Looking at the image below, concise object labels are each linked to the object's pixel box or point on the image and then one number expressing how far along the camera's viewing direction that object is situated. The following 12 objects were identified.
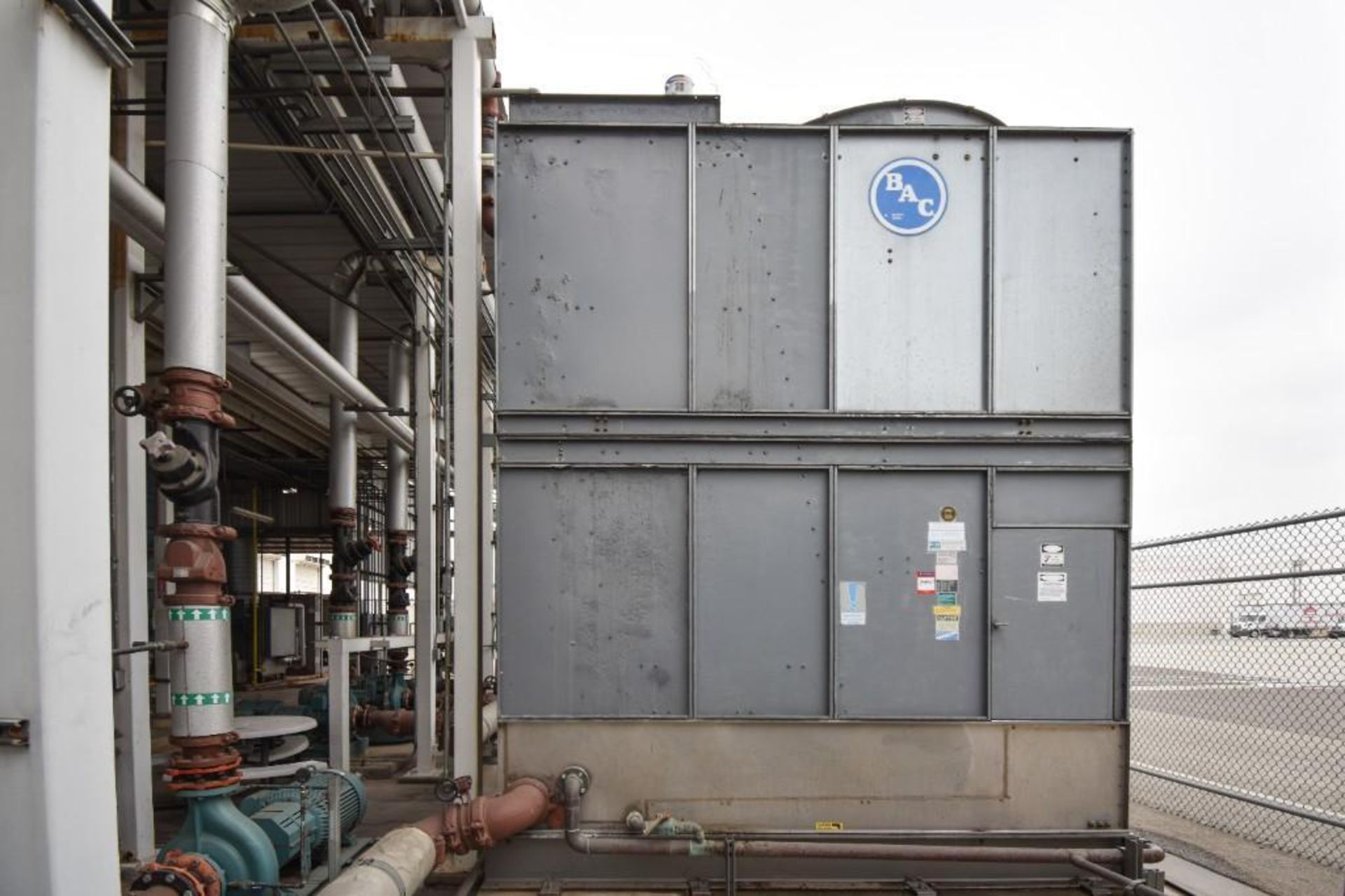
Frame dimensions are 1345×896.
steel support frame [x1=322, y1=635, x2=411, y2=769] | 8.23
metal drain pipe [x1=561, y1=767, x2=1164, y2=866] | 5.33
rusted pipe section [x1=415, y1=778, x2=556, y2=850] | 5.14
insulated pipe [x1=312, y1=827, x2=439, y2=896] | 4.11
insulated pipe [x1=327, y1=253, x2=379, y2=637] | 10.75
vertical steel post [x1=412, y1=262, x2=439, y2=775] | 9.07
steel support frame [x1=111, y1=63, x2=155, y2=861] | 5.91
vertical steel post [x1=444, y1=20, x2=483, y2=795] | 5.83
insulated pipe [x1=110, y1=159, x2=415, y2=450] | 5.73
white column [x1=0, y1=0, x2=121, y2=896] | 2.79
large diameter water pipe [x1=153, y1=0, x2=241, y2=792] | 4.54
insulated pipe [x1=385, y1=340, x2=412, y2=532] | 13.33
